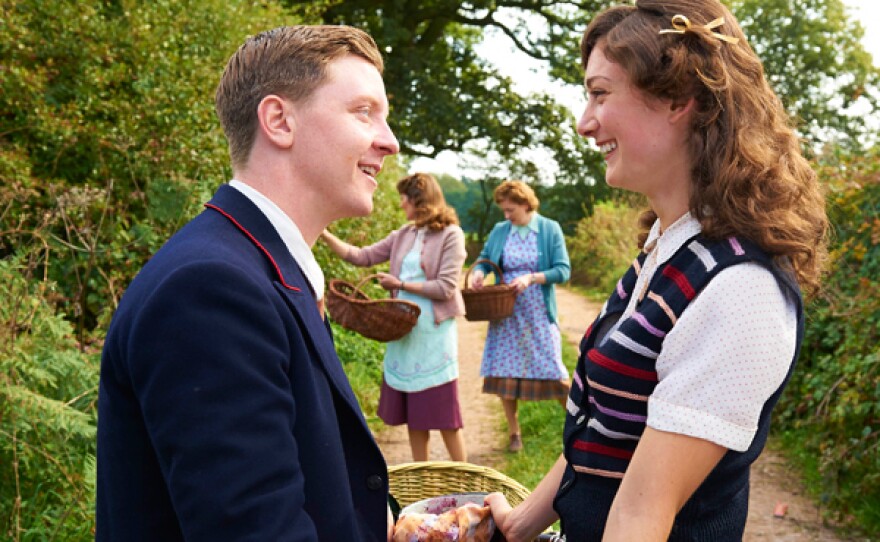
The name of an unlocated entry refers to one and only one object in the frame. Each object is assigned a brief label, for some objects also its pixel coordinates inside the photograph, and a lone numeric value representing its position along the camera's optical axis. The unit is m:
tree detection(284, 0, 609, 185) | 17.72
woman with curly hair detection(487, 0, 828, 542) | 1.47
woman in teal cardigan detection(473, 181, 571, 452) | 6.08
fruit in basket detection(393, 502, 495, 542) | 1.93
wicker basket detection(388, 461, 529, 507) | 2.35
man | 1.20
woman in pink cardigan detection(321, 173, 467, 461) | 5.23
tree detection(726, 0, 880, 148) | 30.84
